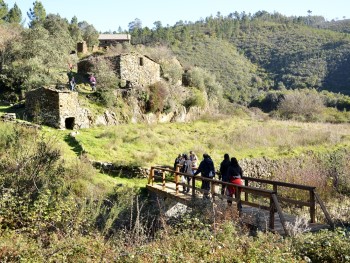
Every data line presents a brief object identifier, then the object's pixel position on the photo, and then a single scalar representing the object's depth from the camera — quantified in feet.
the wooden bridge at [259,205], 32.50
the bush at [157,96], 98.53
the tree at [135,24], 381.66
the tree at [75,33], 177.07
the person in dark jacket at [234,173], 39.93
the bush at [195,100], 113.80
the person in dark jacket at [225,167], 42.32
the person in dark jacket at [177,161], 57.12
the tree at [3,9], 169.51
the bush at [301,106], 169.05
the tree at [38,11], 194.86
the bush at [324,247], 24.04
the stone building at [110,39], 202.46
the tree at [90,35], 187.42
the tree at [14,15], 180.36
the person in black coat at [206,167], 45.34
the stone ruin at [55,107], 74.33
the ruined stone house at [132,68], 101.30
